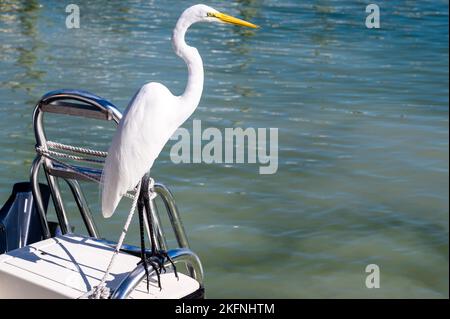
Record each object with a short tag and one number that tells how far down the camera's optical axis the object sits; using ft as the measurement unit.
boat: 16.10
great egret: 17.24
